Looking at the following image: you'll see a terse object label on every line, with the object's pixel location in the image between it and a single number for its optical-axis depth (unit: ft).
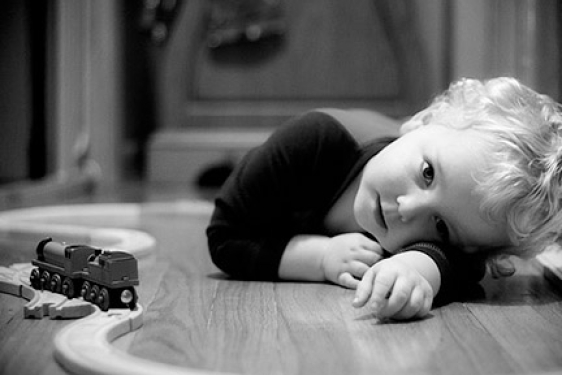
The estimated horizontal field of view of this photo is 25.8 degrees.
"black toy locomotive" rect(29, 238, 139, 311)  2.79
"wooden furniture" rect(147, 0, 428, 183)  7.15
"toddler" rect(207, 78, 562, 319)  2.92
